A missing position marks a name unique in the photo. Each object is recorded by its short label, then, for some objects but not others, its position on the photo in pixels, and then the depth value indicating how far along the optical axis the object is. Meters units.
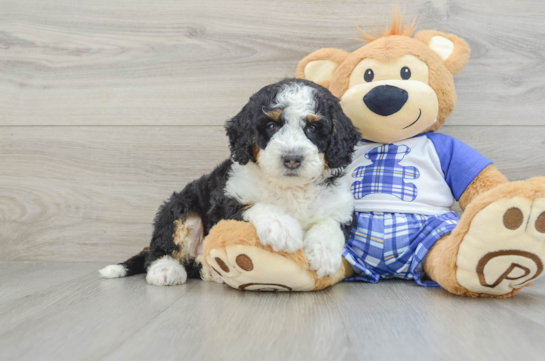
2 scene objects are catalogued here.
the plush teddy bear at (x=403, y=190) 0.61
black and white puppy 0.63
